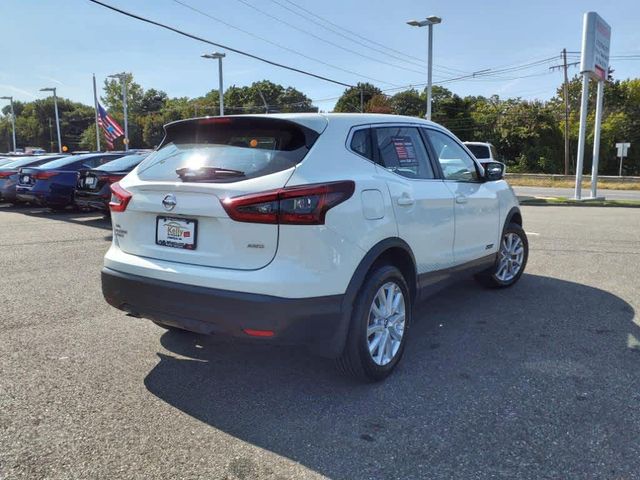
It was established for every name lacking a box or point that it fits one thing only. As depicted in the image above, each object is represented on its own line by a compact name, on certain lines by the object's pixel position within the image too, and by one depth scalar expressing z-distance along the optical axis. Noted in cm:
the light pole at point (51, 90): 4729
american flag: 2992
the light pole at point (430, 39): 2131
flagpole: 4061
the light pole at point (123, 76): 3766
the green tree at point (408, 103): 7062
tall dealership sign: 1853
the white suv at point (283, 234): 296
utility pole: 4381
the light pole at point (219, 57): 2700
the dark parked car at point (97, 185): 1054
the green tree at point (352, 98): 7281
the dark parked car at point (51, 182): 1250
